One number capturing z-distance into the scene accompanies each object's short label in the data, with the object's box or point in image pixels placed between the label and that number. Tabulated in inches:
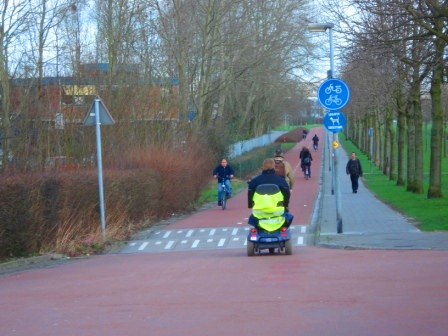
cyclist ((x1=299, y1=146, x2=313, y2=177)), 1803.6
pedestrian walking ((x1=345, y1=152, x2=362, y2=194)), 1360.7
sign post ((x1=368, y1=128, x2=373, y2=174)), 2172.2
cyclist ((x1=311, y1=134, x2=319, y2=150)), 3455.5
